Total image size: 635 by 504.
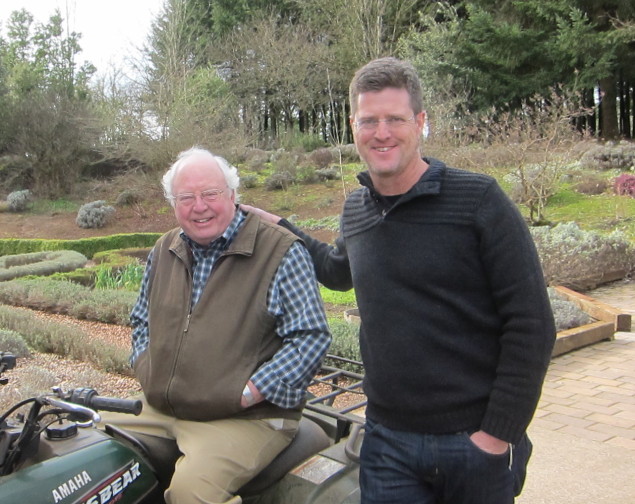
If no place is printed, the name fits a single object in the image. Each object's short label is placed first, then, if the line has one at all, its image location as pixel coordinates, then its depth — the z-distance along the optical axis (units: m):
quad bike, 1.78
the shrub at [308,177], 22.06
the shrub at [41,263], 10.91
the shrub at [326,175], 22.12
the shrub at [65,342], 5.76
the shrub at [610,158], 18.08
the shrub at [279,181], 21.58
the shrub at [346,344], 5.61
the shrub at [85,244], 15.92
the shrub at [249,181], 21.92
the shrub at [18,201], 21.42
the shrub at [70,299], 7.81
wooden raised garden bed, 6.13
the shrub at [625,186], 14.93
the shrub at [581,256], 8.85
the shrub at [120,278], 9.88
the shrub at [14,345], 5.89
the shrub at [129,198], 21.25
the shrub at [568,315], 6.47
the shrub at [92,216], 19.69
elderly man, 2.15
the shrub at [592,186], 16.34
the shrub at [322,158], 24.50
